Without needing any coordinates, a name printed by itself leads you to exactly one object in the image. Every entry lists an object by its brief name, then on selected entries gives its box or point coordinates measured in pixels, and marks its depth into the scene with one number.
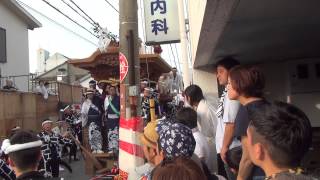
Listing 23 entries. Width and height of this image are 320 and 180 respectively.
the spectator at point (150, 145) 1.71
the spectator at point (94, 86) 5.90
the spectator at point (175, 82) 7.77
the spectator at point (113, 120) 5.26
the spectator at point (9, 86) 10.51
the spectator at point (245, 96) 1.86
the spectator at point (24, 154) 1.72
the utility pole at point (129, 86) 3.00
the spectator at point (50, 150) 4.74
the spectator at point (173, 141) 1.59
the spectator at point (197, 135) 2.47
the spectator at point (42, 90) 12.15
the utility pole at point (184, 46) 5.53
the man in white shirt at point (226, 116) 2.12
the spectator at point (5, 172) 2.72
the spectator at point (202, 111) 3.07
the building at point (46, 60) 35.46
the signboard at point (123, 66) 3.07
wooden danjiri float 5.25
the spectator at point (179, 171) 1.14
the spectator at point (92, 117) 5.59
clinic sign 5.58
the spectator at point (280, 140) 1.16
